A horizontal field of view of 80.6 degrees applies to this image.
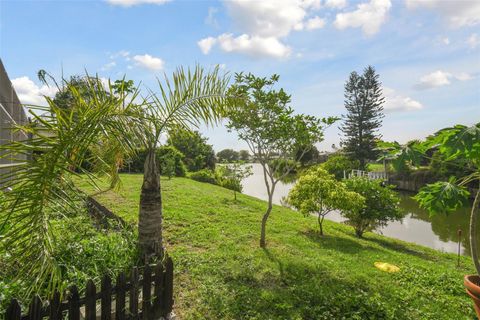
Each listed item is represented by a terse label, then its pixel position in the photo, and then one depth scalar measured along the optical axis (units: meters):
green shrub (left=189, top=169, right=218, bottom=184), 21.38
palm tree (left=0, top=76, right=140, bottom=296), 2.15
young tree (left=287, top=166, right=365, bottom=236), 7.99
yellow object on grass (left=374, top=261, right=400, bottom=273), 5.59
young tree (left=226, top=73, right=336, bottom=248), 5.82
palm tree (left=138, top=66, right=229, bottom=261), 3.67
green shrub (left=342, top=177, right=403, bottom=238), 9.08
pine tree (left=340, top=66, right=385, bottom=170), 33.75
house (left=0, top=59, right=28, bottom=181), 6.23
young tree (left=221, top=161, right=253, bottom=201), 14.63
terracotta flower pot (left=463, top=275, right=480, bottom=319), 3.39
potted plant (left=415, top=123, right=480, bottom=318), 2.65
